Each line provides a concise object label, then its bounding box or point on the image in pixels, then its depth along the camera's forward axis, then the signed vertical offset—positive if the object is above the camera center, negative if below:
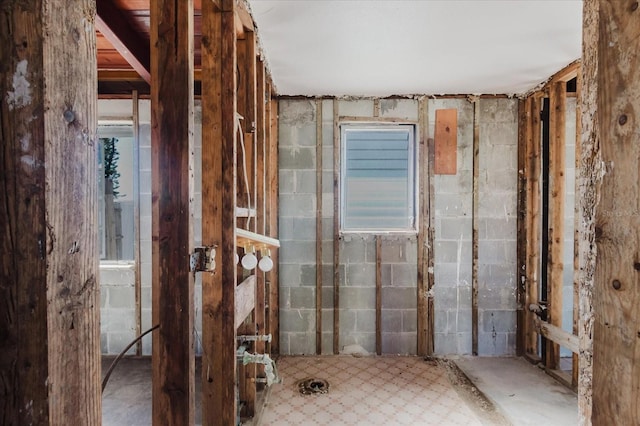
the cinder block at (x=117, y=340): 3.24 -1.31
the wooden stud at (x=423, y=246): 3.25 -0.40
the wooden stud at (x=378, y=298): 3.26 -0.91
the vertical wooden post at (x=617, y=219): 0.56 -0.03
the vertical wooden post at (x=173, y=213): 1.11 -0.02
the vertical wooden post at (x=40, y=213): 0.43 -0.01
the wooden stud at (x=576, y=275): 2.69 -0.58
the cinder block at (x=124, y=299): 3.24 -0.91
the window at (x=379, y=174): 3.36 +0.36
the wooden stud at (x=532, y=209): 3.13 -0.04
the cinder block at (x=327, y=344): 3.27 -1.37
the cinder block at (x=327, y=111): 3.28 +0.93
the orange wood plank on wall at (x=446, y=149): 3.25 +0.55
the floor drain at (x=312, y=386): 2.60 -1.46
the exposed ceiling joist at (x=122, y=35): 1.97 +1.13
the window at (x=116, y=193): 3.36 +0.14
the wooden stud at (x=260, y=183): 2.36 +0.16
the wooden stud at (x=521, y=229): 3.21 -0.24
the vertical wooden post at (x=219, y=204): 1.57 +0.01
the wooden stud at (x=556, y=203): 2.92 +0.01
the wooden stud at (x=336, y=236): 3.26 -0.30
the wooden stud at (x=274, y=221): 3.10 -0.15
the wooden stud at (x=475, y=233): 3.25 -0.28
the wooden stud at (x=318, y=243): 3.27 -0.37
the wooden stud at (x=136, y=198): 3.17 +0.08
